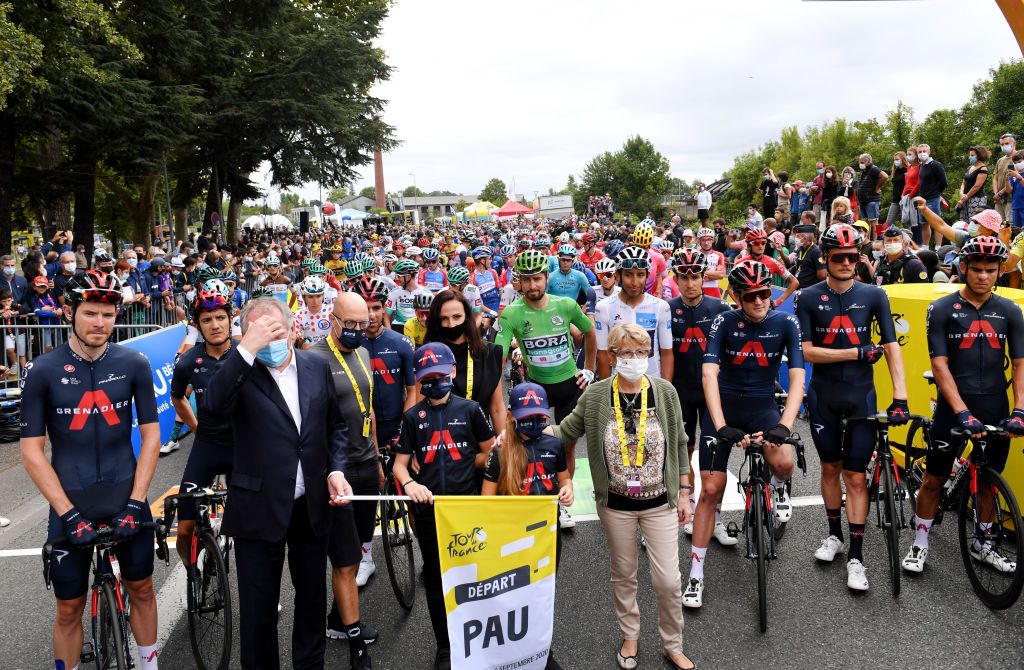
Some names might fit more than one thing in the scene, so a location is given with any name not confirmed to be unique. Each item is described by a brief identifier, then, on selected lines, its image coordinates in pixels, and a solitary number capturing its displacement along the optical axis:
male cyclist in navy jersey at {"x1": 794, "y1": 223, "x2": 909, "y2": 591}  5.25
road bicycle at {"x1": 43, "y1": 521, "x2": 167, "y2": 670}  3.96
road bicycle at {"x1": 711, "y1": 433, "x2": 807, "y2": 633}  4.68
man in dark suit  3.72
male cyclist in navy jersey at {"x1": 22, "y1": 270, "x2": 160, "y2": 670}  3.94
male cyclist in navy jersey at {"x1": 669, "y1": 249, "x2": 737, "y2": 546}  6.28
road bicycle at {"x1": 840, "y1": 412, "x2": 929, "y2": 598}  5.00
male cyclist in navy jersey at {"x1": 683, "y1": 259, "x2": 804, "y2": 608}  5.07
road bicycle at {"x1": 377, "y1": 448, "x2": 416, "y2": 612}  5.19
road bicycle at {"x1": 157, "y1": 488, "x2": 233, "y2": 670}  4.44
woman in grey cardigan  4.28
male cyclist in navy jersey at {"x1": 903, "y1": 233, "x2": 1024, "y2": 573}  5.08
